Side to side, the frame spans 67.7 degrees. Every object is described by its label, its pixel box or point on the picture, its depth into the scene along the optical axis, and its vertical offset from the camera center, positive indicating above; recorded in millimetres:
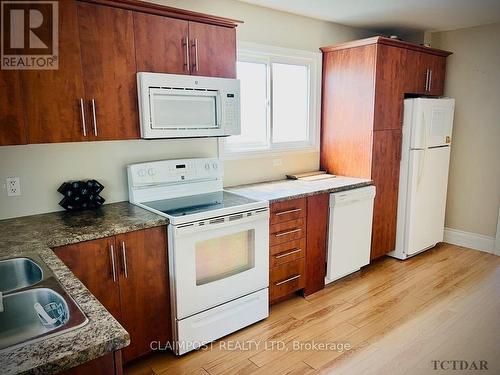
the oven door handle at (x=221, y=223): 2132 -600
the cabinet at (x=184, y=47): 2244 +489
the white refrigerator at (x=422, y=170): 3572 -475
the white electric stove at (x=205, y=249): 2201 -779
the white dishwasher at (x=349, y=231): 3113 -933
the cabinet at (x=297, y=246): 2766 -946
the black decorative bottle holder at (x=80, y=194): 2312 -436
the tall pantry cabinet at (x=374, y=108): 3357 +140
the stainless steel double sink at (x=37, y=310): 1112 -585
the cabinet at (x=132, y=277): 1911 -836
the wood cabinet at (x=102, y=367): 956 -634
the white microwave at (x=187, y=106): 2258 +117
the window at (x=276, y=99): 3223 +218
